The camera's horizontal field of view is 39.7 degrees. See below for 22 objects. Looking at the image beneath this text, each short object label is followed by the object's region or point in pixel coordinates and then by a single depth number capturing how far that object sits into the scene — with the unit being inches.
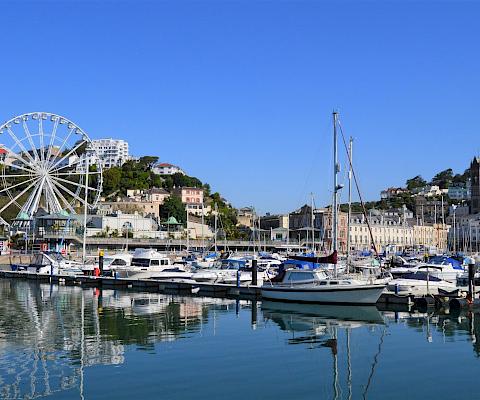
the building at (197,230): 5226.4
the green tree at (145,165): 7165.4
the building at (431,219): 7432.6
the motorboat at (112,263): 2215.8
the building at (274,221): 6786.4
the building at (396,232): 5797.2
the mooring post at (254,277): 1694.6
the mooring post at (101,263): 2091.5
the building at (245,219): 6528.1
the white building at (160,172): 7701.8
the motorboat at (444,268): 1863.8
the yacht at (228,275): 1889.8
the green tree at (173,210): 5502.0
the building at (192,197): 6156.5
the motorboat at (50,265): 2222.4
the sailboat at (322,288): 1354.6
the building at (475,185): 7494.1
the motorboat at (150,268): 1980.4
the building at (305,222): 5336.6
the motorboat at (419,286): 1492.4
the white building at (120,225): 4446.4
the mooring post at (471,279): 1382.9
